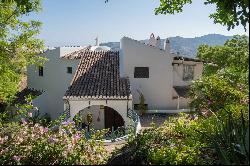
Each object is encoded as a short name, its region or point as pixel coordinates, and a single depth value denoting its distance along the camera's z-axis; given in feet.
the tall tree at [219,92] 25.60
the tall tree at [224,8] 15.57
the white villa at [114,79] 44.51
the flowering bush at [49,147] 16.36
